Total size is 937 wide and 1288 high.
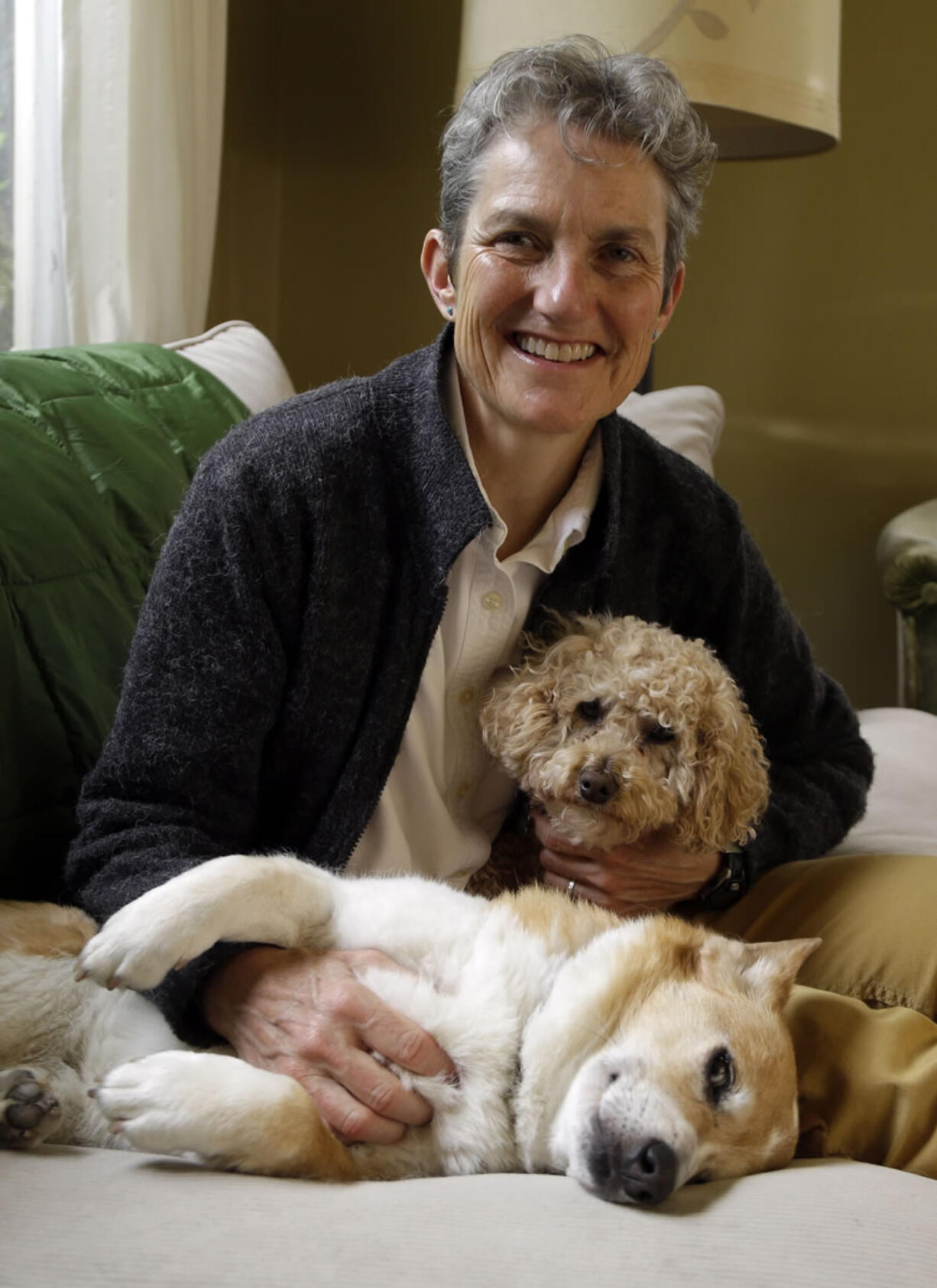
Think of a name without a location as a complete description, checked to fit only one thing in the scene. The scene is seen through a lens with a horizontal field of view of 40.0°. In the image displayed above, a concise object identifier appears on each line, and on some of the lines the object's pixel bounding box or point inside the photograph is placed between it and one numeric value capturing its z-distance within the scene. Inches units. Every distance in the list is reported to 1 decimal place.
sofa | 34.5
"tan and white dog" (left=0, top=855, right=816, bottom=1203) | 40.5
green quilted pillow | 55.2
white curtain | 88.0
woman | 51.5
